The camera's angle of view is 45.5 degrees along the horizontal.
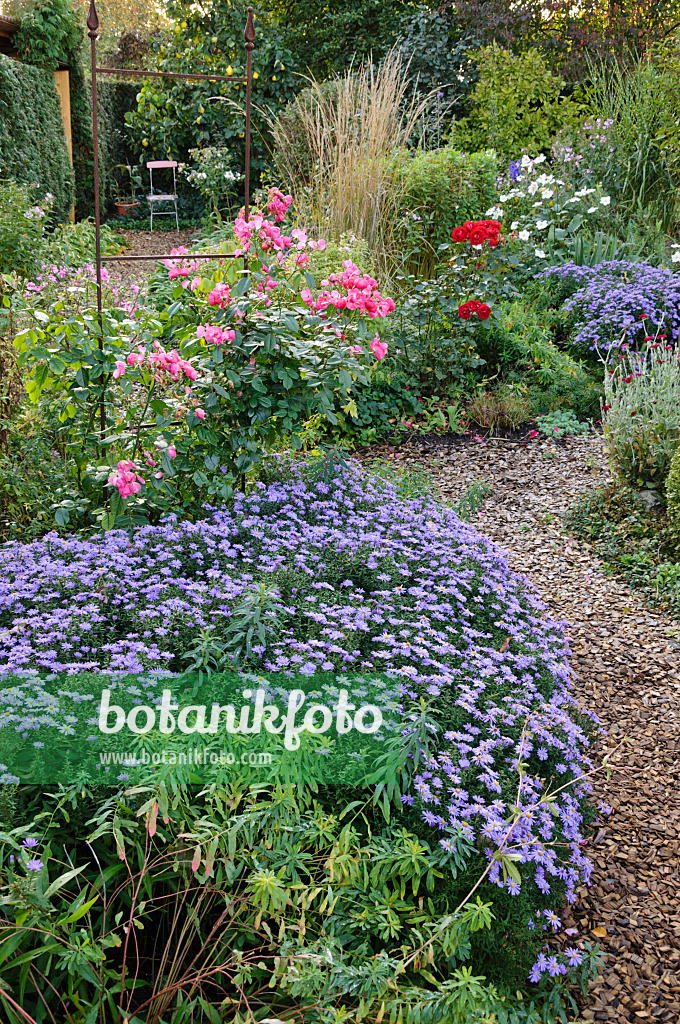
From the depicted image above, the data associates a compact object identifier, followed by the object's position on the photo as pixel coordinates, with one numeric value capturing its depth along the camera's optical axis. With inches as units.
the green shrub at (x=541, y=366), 208.8
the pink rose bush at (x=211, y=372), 107.0
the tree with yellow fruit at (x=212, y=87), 430.3
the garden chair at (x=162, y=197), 396.2
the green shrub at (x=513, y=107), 382.6
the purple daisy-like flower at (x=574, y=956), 66.2
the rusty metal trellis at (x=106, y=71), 113.9
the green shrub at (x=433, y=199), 246.8
